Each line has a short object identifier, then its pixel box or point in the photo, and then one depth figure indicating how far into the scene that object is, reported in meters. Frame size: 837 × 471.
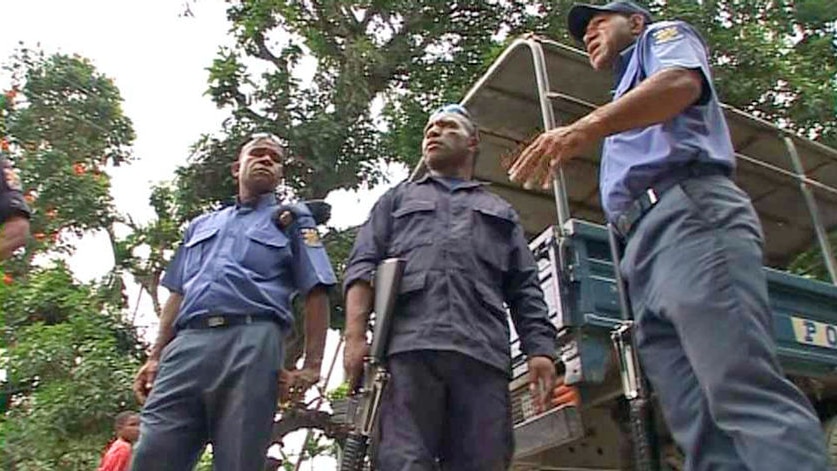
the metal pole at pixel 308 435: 8.15
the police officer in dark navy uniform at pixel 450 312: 2.40
